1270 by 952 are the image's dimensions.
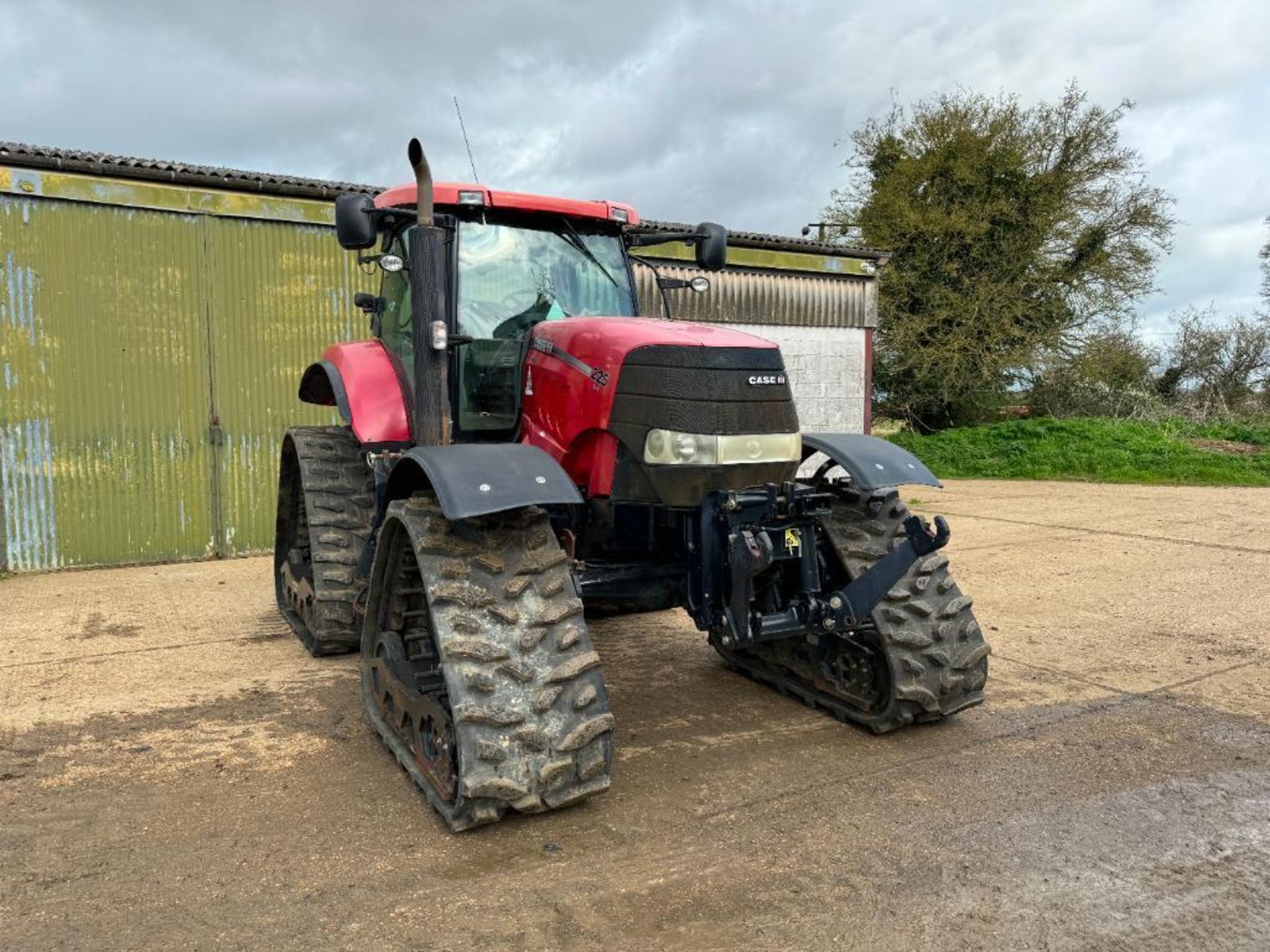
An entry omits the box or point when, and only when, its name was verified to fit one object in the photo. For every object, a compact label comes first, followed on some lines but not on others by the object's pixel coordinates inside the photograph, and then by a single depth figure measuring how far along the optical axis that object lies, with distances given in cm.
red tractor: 305
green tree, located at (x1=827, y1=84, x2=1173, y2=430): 2098
